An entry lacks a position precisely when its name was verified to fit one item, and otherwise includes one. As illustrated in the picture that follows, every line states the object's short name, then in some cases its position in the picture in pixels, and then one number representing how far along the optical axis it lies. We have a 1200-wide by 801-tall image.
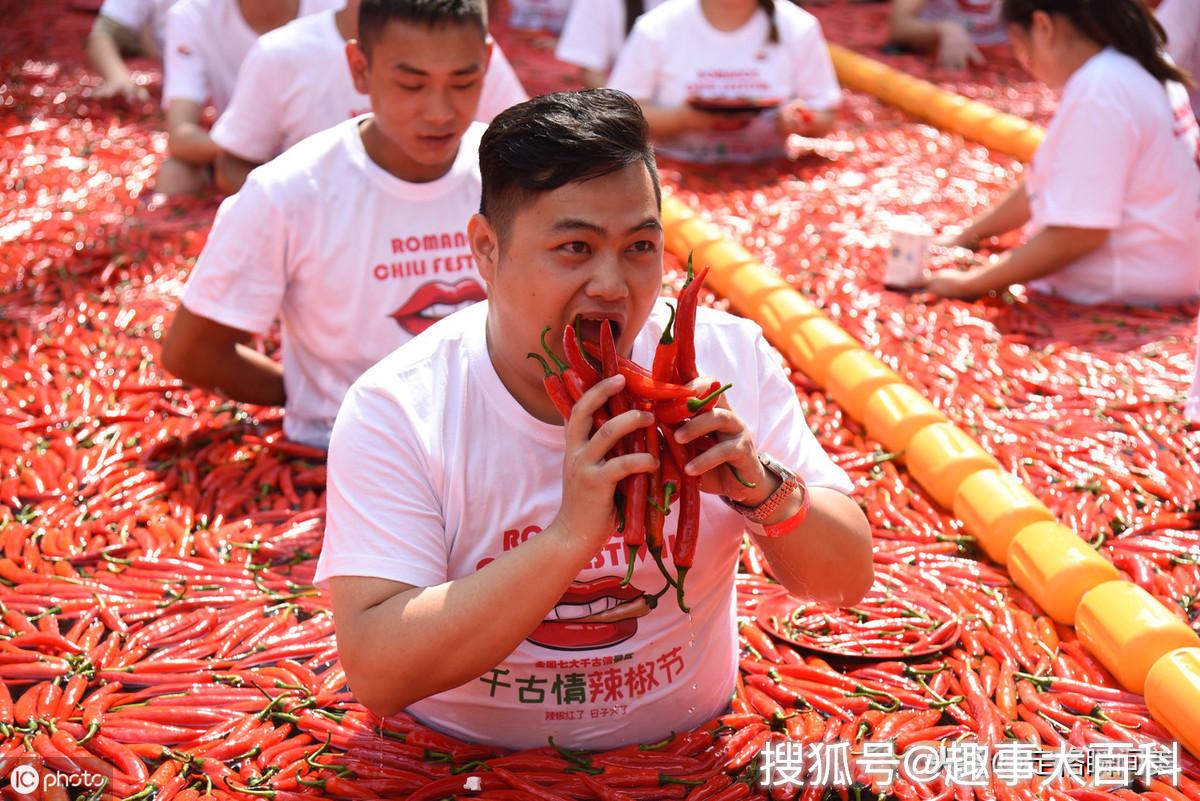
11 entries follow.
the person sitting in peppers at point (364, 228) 3.96
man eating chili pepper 2.17
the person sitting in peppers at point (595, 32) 8.80
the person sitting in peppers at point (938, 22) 10.70
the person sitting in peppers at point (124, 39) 9.23
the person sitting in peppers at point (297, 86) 5.68
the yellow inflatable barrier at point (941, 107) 8.02
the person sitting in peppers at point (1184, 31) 6.94
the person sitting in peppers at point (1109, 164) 5.52
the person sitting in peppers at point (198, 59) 7.23
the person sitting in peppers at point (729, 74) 7.79
